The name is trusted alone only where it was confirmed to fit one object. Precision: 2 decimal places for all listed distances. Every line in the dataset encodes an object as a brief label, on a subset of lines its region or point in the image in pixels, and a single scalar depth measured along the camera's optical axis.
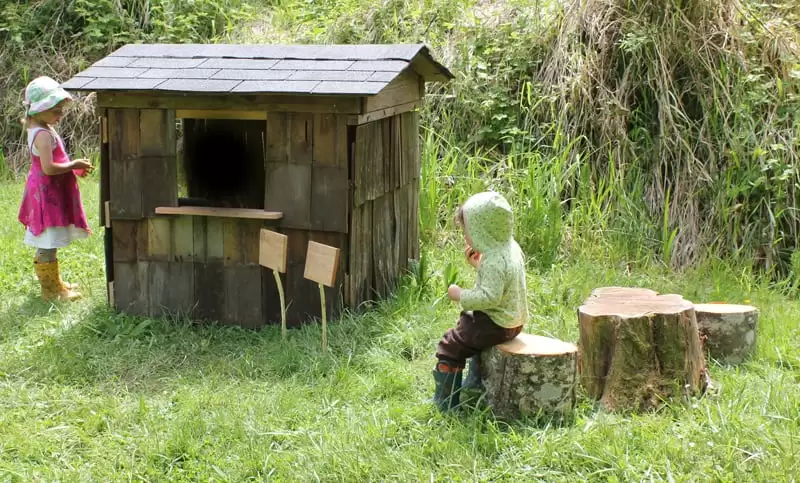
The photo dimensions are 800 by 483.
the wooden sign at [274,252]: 5.79
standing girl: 6.76
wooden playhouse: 6.04
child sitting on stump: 4.54
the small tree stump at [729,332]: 5.41
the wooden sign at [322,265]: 5.54
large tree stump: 4.71
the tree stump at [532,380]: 4.51
